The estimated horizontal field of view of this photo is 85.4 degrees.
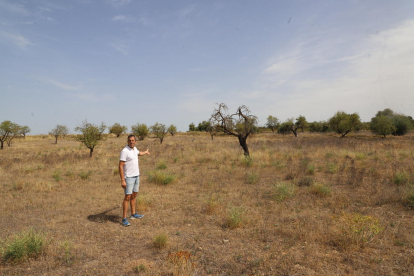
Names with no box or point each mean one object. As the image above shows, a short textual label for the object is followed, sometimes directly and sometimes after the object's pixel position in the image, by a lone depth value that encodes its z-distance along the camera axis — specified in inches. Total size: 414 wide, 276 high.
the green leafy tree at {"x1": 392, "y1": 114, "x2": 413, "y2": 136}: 1540.4
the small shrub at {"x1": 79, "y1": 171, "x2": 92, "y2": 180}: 452.3
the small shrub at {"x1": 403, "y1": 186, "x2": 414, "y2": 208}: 244.4
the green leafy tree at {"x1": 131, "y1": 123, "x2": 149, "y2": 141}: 1726.1
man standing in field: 223.0
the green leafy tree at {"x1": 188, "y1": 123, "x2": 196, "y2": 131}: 3789.4
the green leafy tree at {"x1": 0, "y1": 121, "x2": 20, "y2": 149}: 1280.8
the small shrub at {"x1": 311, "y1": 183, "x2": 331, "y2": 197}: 295.4
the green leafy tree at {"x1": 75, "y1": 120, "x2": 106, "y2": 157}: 780.6
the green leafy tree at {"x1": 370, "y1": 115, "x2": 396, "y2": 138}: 1301.7
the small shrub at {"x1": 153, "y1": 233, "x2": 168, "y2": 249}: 177.0
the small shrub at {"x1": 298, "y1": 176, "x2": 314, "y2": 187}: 353.3
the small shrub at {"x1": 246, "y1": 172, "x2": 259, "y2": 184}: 385.6
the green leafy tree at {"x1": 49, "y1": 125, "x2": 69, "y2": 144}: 1810.5
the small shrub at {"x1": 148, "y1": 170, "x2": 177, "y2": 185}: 397.4
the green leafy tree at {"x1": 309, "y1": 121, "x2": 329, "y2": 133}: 2382.4
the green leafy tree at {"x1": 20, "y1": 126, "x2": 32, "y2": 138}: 1373.0
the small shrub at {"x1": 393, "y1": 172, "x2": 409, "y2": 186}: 326.3
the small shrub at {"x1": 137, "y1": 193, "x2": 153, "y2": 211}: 270.5
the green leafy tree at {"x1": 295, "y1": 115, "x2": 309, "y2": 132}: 2326.5
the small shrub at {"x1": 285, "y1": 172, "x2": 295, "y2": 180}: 401.9
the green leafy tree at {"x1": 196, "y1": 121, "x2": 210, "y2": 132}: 3630.9
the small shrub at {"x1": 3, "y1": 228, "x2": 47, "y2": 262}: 161.2
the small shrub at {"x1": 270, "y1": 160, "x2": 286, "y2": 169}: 490.6
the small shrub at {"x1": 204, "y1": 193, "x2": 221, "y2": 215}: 257.0
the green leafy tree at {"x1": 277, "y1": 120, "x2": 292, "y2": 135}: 2298.5
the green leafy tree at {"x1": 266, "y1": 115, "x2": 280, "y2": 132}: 2749.3
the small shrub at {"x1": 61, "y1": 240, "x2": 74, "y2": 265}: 161.4
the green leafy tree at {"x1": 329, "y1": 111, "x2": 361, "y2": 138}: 1496.1
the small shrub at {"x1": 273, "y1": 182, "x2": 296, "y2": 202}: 292.0
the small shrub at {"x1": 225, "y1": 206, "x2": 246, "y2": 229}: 213.5
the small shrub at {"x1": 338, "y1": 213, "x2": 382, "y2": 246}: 171.2
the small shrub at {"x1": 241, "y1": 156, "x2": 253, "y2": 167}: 538.2
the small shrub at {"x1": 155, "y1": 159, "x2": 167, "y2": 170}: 539.7
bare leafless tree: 611.2
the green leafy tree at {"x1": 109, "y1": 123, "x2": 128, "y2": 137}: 2285.9
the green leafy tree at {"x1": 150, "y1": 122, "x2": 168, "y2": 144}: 1502.2
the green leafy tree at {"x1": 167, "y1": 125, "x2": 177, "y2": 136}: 2187.3
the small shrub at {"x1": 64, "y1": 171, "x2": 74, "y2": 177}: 478.5
